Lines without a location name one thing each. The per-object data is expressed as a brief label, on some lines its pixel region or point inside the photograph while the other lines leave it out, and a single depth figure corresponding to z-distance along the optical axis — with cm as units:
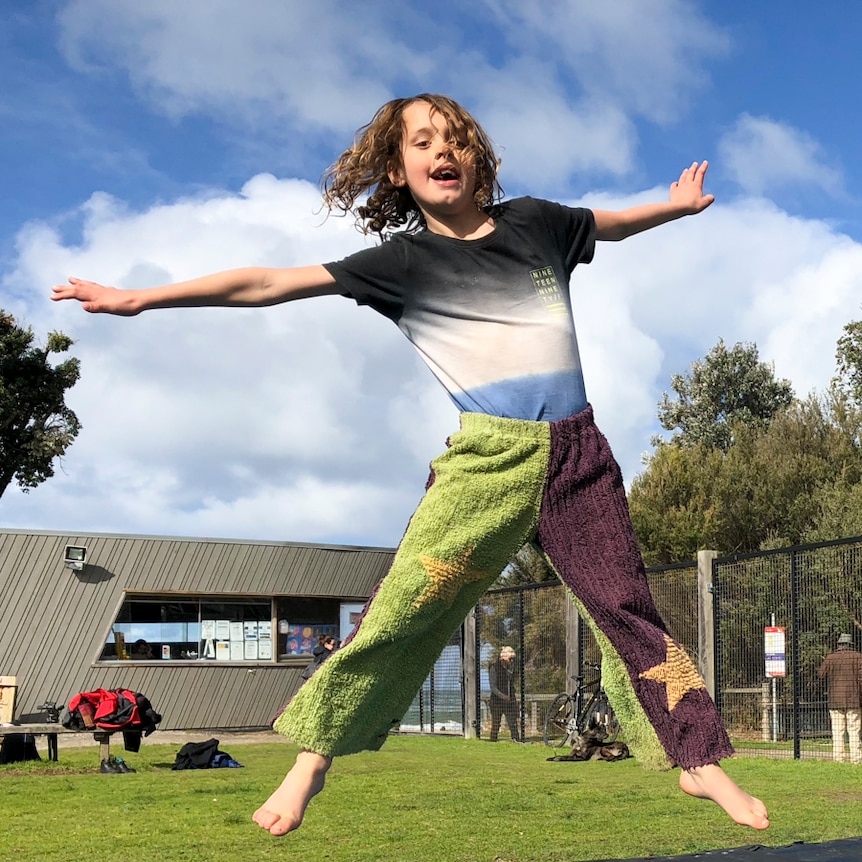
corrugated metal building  1956
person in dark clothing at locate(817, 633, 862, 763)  1111
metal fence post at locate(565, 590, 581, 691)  1444
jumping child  271
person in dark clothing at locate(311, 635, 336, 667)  1795
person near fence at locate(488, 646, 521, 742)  1574
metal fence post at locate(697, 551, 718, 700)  1288
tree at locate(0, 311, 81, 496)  2664
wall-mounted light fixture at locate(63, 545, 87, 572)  1981
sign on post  1188
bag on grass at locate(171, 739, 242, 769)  1202
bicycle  1306
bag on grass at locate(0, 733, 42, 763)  1305
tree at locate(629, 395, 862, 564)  2467
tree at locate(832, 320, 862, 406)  2573
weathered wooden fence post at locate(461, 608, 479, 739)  1680
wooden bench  1205
